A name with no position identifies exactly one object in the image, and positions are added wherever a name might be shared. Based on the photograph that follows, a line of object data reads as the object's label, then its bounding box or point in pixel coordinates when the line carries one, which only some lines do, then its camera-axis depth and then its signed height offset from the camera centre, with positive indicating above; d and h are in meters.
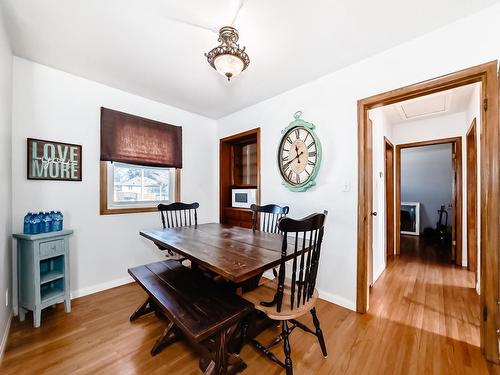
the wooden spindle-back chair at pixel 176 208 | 2.42 -0.25
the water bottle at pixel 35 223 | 1.90 -0.32
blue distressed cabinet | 1.82 -0.79
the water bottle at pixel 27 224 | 1.90 -0.32
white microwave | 3.25 -0.16
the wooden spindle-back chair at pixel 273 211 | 2.30 -0.26
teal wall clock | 2.42 +0.39
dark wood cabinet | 3.53 +0.30
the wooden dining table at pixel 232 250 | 1.24 -0.45
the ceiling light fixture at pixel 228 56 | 1.53 +0.95
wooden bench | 1.21 -0.75
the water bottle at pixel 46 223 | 1.96 -0.33
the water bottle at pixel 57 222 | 2.04 -0.33
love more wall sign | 2.10 +0.28
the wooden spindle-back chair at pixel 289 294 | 1.24 -0.74
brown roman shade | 2.57 +0.63
